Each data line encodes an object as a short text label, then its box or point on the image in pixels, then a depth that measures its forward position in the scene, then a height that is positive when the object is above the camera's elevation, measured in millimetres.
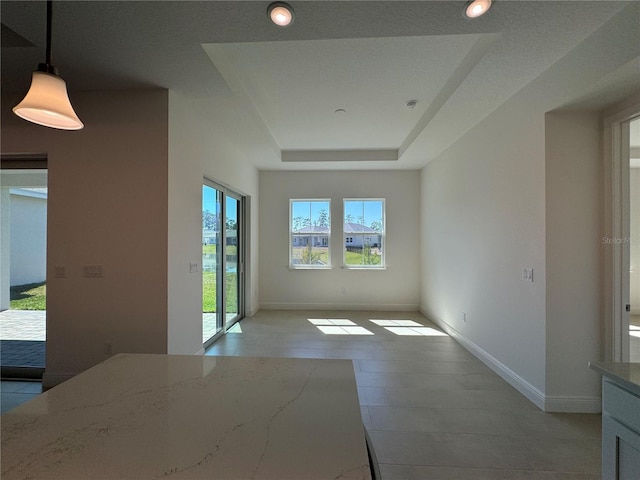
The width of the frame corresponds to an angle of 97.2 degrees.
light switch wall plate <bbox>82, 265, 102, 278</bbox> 2645 -295
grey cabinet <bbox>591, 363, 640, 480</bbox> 1014 -685
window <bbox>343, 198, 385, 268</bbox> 5801 +149
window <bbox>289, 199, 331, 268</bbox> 5840 +147
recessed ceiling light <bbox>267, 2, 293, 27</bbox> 1636 +1350
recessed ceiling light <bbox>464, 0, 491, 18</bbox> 1613 +1363
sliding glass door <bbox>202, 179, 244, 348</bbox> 3758 -303
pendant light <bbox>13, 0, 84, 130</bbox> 1272 +656
